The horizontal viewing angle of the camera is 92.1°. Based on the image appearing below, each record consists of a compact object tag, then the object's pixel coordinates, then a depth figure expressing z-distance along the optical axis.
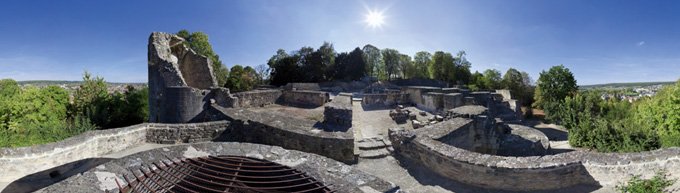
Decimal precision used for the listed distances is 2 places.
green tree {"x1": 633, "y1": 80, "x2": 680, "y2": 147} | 11.68
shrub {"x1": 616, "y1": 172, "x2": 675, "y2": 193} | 5.26
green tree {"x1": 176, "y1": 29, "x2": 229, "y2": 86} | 36.44
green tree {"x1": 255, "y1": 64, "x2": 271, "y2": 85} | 47.75
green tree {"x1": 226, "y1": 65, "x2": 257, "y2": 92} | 37.03
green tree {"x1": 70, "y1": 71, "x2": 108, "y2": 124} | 25.13
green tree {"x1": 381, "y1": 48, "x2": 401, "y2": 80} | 57.53
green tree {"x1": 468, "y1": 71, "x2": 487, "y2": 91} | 42.81
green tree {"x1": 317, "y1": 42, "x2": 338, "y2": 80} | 45.69
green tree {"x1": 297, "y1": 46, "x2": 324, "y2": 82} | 43.62
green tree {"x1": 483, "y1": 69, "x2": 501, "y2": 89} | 42.78
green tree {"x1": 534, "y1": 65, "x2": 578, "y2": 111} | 31.86
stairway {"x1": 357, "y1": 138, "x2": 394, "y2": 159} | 8.15
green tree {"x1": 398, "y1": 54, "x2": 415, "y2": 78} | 56.84
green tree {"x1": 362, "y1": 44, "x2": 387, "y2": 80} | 57.41
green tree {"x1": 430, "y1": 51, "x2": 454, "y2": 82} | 49.40
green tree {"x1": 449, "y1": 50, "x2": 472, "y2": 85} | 48.66
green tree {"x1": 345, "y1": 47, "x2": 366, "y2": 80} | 46.94
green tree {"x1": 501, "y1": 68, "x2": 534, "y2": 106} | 39.19
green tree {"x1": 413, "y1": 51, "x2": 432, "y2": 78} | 55.84
